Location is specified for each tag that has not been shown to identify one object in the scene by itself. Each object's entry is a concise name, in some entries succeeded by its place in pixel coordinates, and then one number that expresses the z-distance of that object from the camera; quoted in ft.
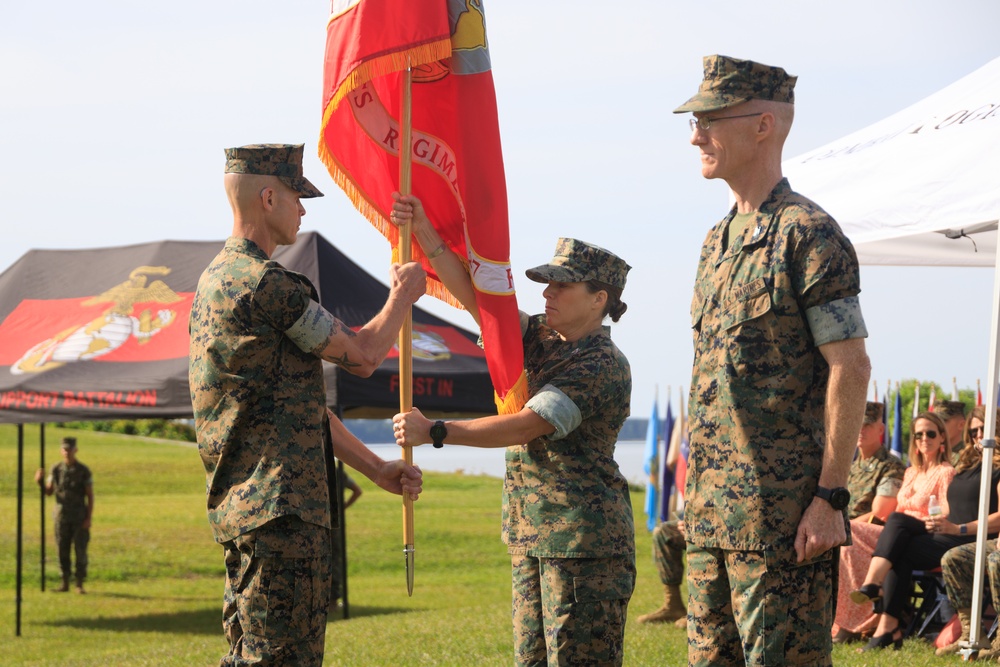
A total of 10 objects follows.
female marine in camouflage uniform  28.00
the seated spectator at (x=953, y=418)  61.06
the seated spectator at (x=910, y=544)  51.45
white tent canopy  43.62
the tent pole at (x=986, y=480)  44.05
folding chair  52.12
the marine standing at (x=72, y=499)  108.83
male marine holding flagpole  23.88
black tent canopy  66.31
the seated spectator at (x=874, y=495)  54.61
